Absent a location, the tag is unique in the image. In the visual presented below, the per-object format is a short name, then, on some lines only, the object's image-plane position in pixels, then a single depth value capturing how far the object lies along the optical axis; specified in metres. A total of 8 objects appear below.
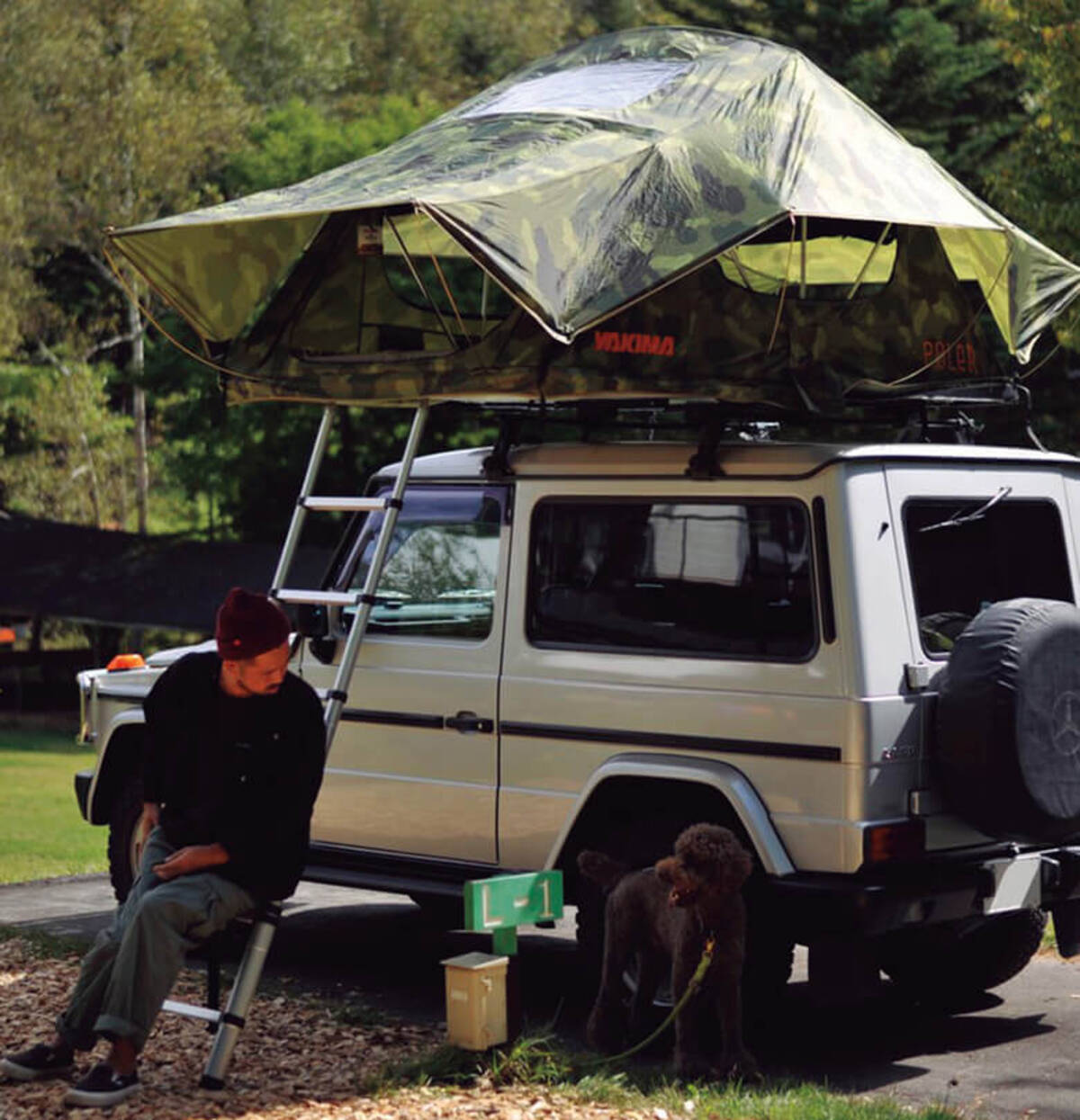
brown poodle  13.41
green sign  13.32
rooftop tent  14.73
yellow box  13.31
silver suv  14.03
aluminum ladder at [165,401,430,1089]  13.32
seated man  12.69
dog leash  13.51
